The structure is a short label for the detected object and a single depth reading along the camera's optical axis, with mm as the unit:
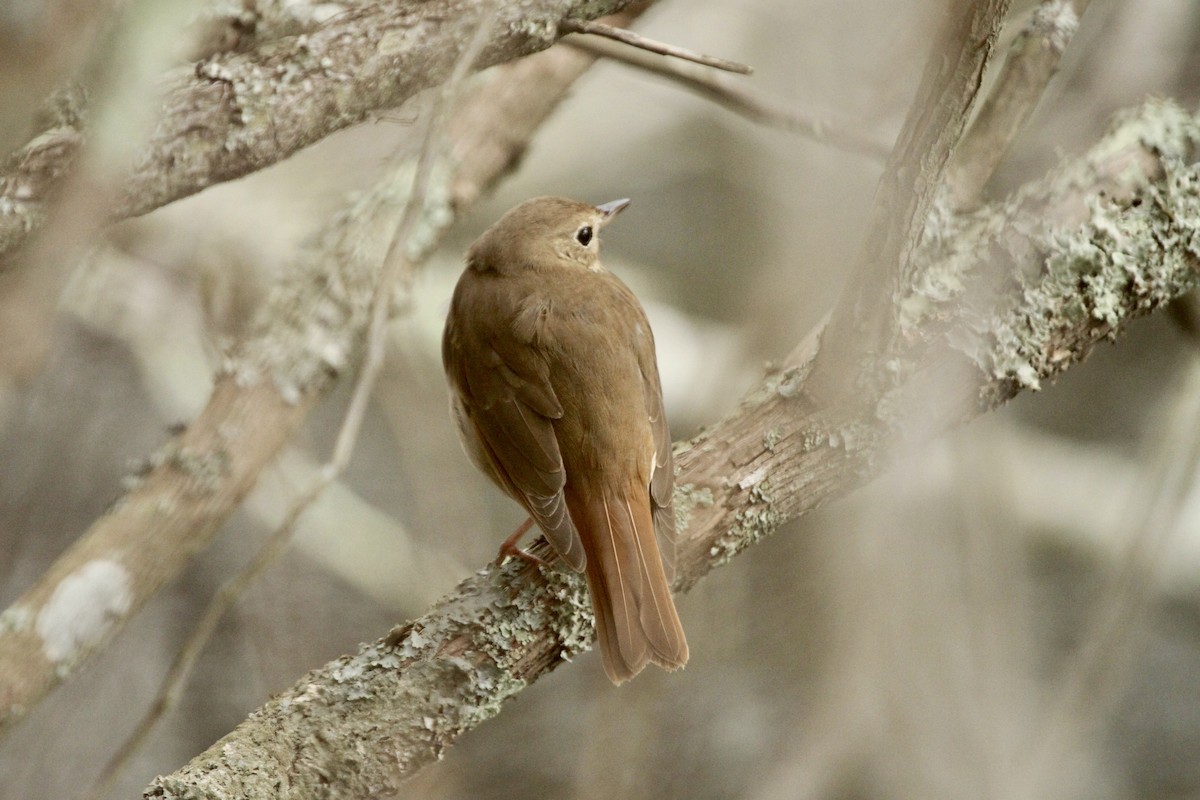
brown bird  4965
